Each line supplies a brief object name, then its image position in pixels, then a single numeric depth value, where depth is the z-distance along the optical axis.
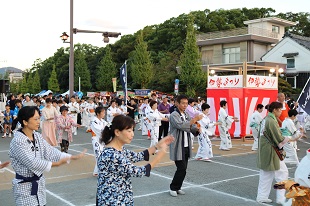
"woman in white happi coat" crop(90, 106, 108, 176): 7.75
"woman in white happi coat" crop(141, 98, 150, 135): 16.45
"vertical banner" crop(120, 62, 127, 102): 15.84
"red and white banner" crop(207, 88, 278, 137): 14.38
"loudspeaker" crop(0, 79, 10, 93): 16.26
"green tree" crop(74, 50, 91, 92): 51.88
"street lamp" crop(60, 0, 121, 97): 17.67
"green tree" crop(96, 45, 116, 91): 46.88
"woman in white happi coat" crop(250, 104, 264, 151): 11.55
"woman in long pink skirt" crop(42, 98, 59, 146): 11.88
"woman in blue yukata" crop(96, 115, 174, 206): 3.15
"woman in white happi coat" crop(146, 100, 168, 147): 11.75
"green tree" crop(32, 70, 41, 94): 69.71
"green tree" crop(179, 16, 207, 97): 31.72
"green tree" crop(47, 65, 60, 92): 58.94
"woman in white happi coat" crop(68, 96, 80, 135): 17.23
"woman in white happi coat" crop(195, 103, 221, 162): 9.79
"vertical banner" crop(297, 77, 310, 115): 8.78
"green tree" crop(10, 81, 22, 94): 101.34
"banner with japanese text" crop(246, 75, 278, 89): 14.47
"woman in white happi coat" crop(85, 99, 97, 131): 18.72
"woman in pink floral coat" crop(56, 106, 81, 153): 11.10
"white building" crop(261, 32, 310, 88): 33.19
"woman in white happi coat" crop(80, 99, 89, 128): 19.78
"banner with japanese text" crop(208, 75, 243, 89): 14.48
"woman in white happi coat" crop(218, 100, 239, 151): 11.85
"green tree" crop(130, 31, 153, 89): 38.81
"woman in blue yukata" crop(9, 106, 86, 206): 3.48
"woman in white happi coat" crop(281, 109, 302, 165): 9.19
